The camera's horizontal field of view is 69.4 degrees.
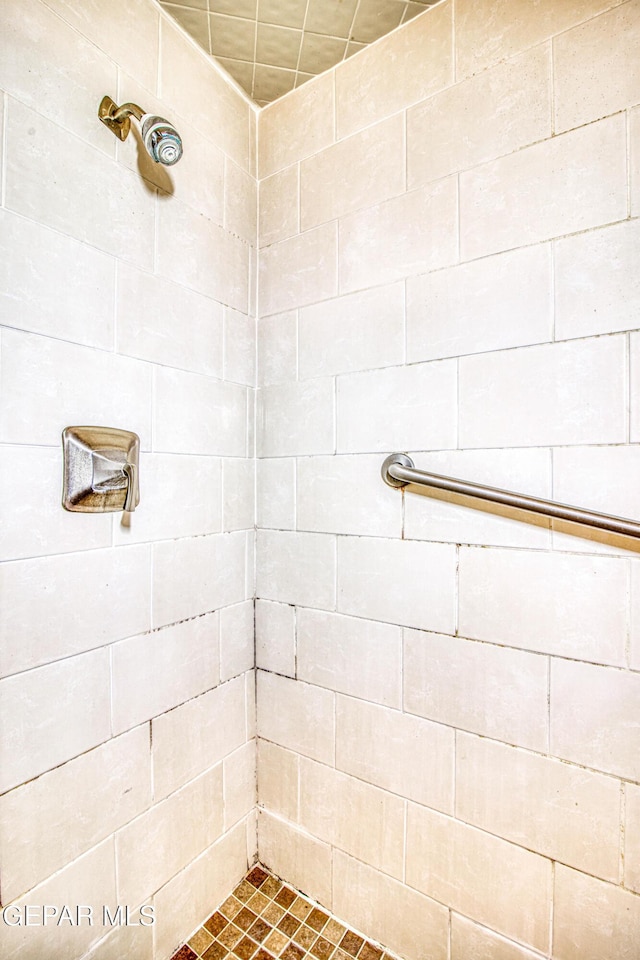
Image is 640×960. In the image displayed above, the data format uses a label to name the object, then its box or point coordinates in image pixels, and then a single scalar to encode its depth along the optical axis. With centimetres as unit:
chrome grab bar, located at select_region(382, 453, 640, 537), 70
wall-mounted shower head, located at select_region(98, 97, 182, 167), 79
